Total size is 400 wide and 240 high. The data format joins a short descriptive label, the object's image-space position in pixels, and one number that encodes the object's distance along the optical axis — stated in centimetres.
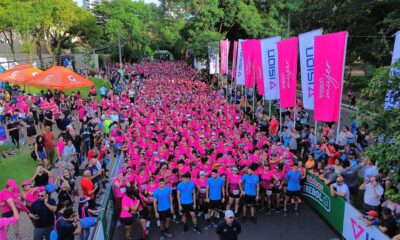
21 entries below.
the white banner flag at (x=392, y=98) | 522
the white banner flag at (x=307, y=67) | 1118
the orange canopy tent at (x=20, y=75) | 1607
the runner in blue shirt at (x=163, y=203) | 822
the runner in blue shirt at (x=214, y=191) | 874
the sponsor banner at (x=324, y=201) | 835
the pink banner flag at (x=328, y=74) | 966
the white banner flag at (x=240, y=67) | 1906
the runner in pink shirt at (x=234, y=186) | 904
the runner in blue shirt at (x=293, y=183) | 937
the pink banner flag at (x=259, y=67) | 1587
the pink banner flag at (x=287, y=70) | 1268
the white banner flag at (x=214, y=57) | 2906
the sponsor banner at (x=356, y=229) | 665
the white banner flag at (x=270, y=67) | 1427
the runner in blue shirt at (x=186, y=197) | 851
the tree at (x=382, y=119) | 482
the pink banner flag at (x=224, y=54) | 2438
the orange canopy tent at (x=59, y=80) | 1400
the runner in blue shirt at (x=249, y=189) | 900
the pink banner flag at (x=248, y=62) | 1704
